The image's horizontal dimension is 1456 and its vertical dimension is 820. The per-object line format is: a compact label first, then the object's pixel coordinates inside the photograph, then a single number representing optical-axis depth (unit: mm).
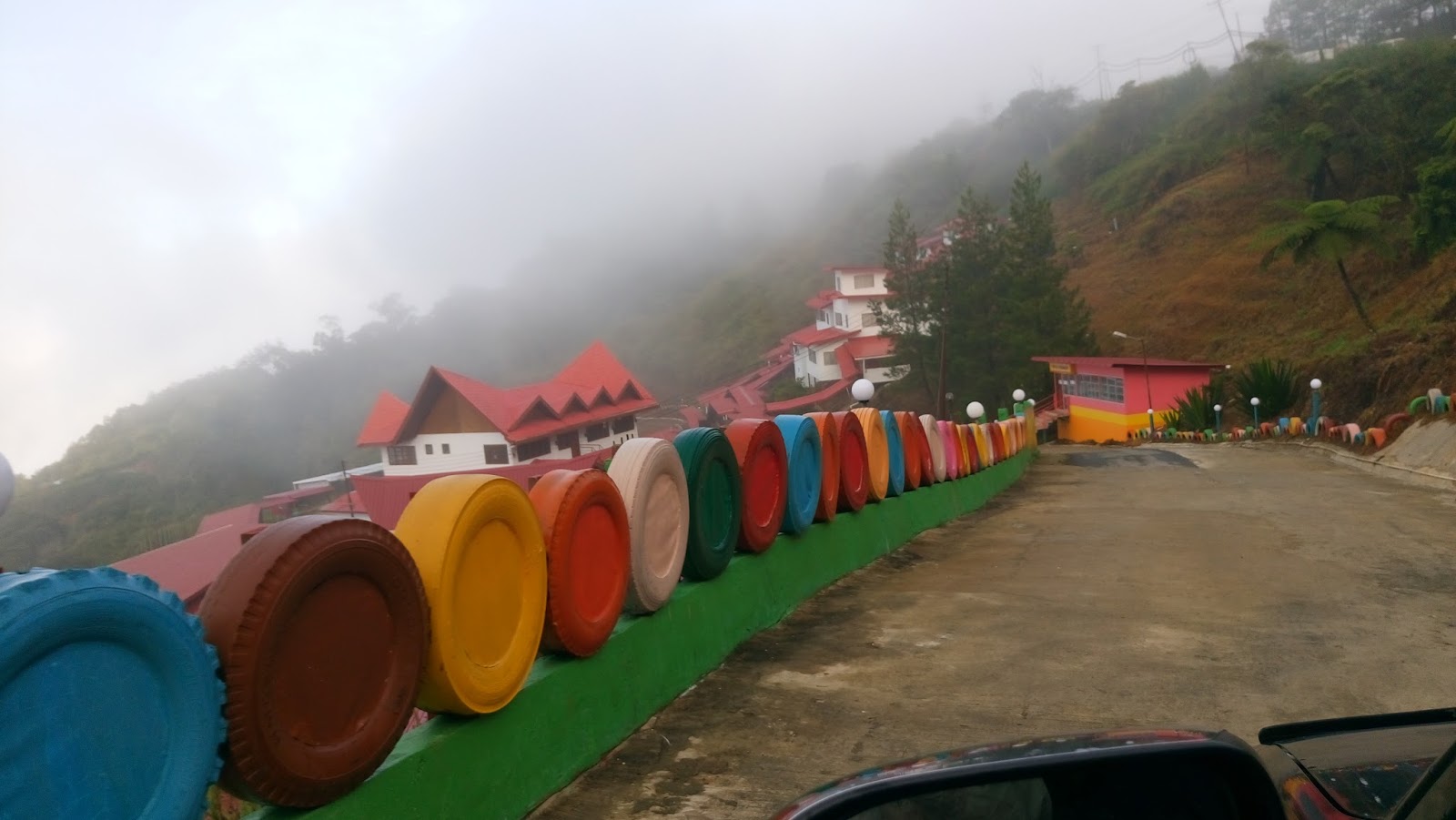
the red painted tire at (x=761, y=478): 6844
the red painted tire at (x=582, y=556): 4535
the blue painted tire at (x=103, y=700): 2350
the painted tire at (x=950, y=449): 13820
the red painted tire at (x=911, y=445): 11430
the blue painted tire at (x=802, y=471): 7613
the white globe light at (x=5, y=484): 6004
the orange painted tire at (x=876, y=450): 9930
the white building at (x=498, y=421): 37875
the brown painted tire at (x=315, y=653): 2912
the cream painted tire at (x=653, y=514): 5262
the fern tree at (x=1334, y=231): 42375
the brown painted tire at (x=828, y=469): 8242
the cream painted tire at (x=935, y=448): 12664
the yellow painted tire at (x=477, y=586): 3789
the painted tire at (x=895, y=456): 10664
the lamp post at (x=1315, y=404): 31297
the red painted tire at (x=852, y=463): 8844
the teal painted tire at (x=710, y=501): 6008
